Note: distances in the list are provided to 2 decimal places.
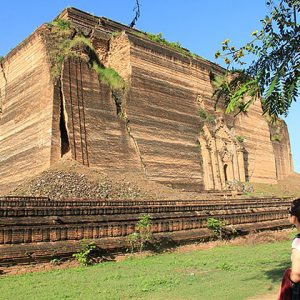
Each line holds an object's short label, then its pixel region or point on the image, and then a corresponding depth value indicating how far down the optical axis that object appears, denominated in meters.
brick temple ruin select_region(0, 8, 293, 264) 26.47
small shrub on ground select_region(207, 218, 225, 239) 11.53
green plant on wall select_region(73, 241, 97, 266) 8.12
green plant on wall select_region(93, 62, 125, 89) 29.32
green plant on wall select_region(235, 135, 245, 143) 40.45
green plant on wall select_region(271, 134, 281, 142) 49.86
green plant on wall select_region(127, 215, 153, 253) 9.23
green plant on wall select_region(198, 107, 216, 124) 36.16
